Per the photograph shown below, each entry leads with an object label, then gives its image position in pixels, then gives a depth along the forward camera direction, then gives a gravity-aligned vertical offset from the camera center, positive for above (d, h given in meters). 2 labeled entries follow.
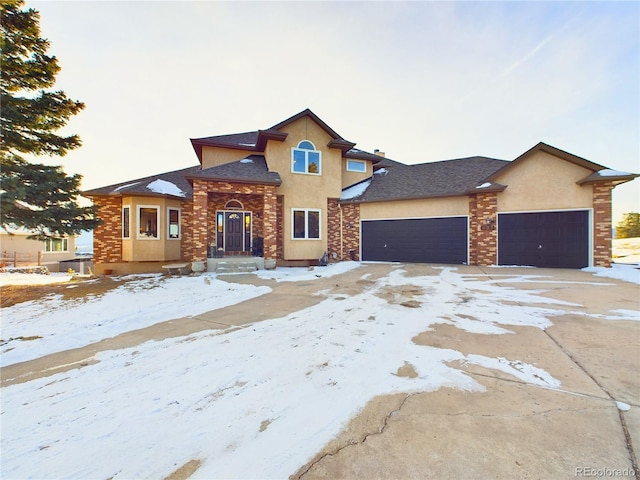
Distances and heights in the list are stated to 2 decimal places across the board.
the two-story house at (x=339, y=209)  10.96 +1.39
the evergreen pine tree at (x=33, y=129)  7.70 +3.47
